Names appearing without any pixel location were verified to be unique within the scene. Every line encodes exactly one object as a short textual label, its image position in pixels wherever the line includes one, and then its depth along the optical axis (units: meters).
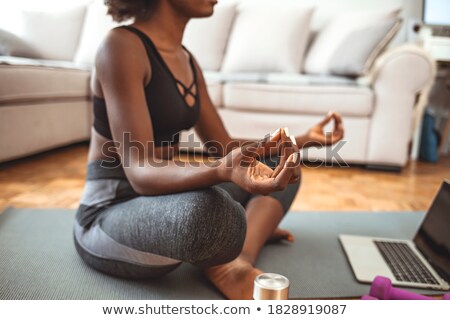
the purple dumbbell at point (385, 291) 0.70
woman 0.64
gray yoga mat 0.77
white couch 1.70
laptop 0.85
